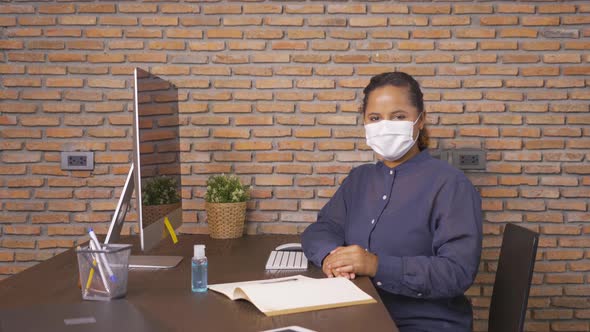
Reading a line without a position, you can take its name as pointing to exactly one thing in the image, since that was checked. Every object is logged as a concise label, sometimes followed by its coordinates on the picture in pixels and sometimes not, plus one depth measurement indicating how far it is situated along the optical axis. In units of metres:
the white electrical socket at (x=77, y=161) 2.83
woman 1.75
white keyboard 1.94
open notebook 1.41
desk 1.33
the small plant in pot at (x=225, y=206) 2.55
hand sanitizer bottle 1.59
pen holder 1.53
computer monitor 1.74
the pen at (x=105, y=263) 1.52
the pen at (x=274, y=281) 1.61
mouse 2.28
